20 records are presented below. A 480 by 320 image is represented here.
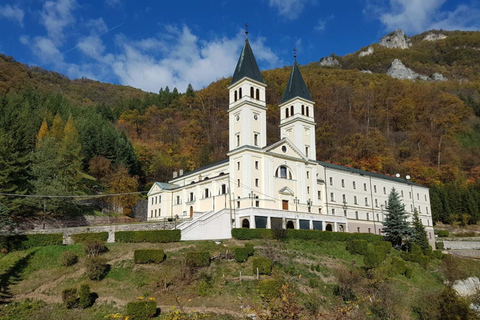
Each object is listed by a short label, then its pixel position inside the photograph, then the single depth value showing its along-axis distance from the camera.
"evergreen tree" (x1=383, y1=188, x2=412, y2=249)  44.47
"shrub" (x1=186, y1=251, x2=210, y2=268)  27.02
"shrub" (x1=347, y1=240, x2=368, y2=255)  37.19
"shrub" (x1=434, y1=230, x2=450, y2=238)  61.01
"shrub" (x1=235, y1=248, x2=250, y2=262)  29.45
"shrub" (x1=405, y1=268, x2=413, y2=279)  34.78
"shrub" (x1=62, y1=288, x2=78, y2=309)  22.44
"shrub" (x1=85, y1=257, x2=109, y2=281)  25.56
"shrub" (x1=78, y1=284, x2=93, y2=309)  22.45
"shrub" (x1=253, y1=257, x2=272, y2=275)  27.44
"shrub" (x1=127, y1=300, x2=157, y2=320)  20.21
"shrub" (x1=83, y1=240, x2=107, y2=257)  29.08
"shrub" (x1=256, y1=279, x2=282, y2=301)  19.88
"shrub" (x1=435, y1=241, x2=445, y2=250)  55.63
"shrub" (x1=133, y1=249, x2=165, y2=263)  27.95
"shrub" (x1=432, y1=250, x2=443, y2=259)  43.74
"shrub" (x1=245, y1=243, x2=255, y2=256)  30.27
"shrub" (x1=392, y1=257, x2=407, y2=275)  34.56
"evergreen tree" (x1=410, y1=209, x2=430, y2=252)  43.99
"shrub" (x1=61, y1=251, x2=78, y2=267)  27.50
